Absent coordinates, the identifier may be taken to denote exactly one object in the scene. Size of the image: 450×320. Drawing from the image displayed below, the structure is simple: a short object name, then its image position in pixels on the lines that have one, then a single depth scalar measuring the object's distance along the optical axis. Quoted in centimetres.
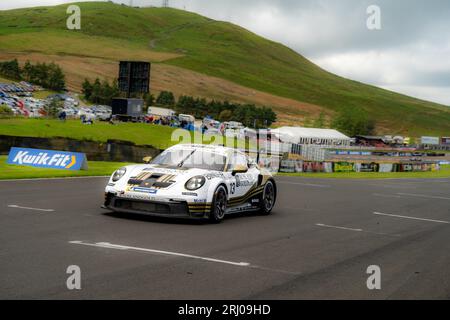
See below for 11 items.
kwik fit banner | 2369
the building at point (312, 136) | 7983
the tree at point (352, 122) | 12569
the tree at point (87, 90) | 8888
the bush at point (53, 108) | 5369
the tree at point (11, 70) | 8925
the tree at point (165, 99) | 10032
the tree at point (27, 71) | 8831
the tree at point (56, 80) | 8875
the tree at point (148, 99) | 9425
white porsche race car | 1089
